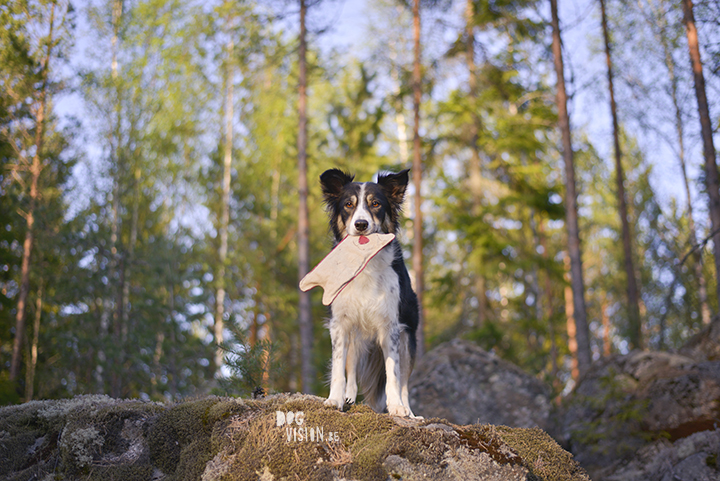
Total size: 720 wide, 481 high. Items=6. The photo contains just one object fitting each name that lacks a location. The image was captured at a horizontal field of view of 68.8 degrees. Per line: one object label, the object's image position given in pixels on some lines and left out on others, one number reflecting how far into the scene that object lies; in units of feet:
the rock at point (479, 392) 29.91
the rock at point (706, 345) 31.73
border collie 14.70
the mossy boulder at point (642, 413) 24.72
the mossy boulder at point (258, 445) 11.18
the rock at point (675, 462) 20.68
